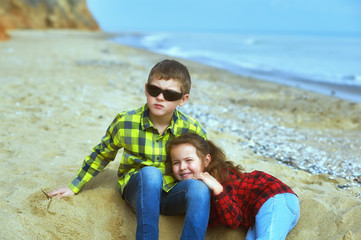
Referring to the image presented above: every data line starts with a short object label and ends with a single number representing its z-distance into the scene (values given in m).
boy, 2.56
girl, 2.58
